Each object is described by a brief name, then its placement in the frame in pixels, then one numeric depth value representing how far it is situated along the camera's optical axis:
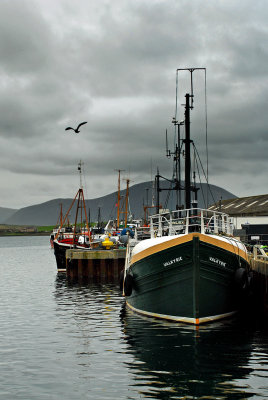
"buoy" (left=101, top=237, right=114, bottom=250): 49.16
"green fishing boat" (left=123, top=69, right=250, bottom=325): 18.92
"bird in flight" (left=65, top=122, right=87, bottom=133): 38.03
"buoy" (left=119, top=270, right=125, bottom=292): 28.22
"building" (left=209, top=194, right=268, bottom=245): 50.92
